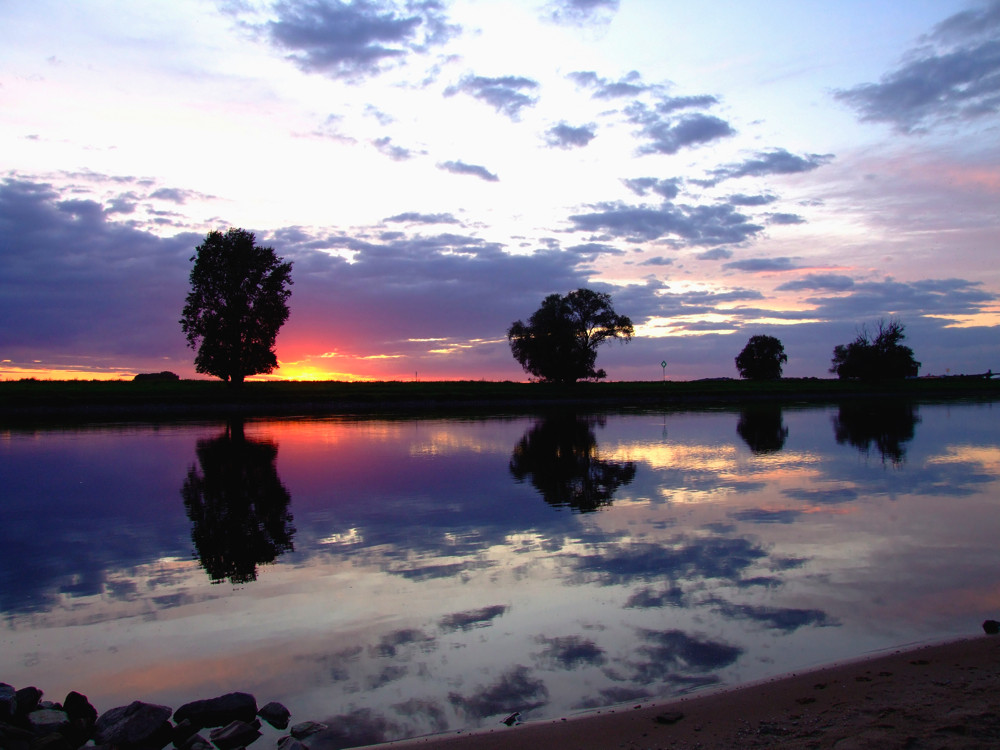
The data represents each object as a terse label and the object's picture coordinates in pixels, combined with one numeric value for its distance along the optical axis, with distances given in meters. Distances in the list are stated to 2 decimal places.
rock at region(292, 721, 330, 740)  5.98
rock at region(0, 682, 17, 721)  5.96
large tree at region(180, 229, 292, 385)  74.06
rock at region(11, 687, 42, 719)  6.15
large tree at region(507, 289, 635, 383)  102.25
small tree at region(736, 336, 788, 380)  168.50
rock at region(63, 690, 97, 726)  6.25
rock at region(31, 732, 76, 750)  5.54
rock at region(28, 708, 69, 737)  5.87
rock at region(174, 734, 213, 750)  5.80
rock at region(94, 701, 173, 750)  5.79
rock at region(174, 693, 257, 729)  6.19
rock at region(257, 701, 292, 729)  6.19
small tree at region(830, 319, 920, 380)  134.75
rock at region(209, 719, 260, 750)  5.85
